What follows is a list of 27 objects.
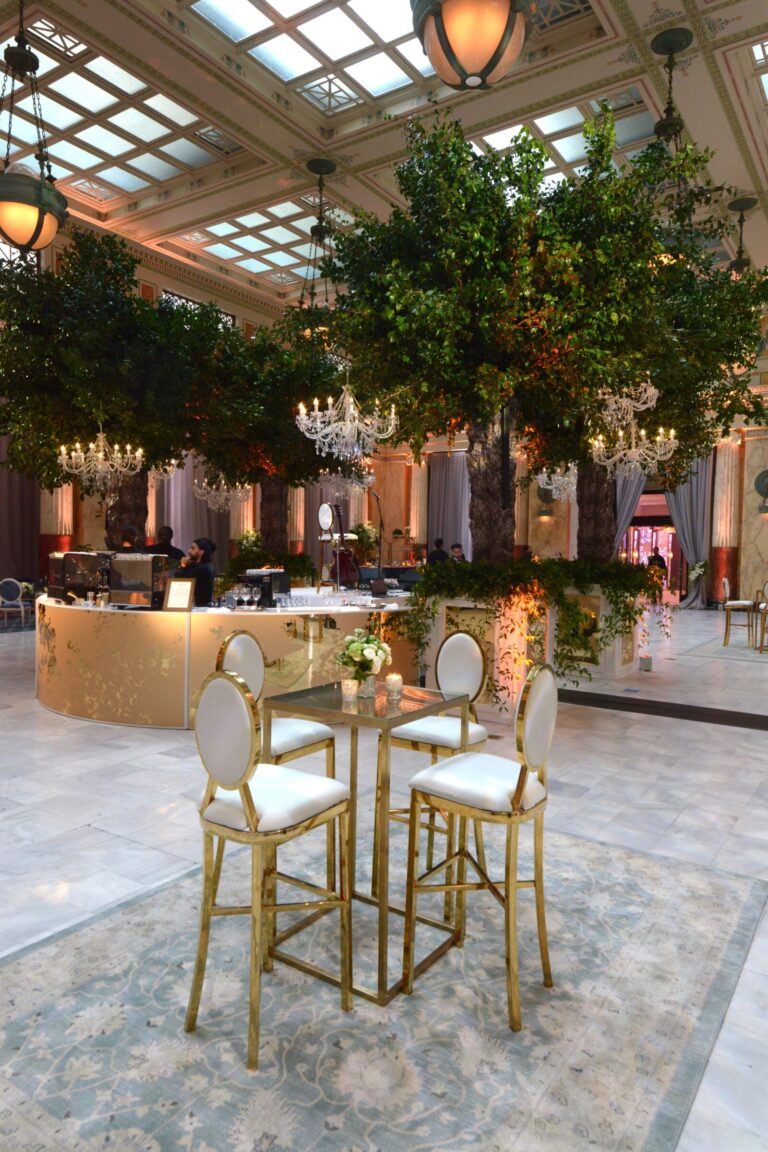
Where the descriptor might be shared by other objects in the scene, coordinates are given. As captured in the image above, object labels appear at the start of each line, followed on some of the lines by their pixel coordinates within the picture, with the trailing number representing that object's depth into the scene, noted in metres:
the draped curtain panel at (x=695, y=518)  16.53
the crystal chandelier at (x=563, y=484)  11.77
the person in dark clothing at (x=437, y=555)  12.04
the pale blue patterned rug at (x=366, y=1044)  1.87
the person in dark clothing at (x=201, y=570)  6.33
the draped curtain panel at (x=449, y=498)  19.38
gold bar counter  5.70
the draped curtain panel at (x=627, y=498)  17.39
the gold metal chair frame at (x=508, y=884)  2.32
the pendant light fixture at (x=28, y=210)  4.14
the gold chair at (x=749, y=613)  11.09
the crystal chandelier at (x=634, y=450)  7.56
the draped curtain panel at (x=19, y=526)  12.94
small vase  2.94
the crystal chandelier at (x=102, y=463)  7.79
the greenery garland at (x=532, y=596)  6.36
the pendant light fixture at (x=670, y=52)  6.54
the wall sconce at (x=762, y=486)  15.34
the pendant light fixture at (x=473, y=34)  2.59
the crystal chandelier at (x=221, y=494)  11.15
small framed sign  5.71
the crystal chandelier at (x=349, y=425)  7.03
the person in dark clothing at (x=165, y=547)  7.84
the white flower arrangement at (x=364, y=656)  2.89
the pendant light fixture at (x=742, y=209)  9.37
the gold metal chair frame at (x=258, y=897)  2.16
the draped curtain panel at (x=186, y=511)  14.85
